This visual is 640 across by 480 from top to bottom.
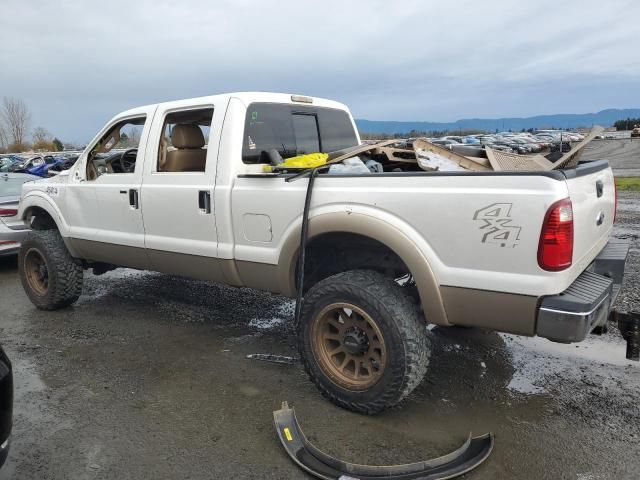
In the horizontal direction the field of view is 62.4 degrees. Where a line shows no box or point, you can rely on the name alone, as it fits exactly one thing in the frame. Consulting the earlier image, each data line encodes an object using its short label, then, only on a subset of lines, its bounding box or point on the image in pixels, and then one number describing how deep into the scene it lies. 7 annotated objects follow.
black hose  3.43
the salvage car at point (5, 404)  2.35
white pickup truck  2.76
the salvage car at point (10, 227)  7.14
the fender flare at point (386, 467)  2.73
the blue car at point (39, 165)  19.05
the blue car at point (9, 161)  26.03
